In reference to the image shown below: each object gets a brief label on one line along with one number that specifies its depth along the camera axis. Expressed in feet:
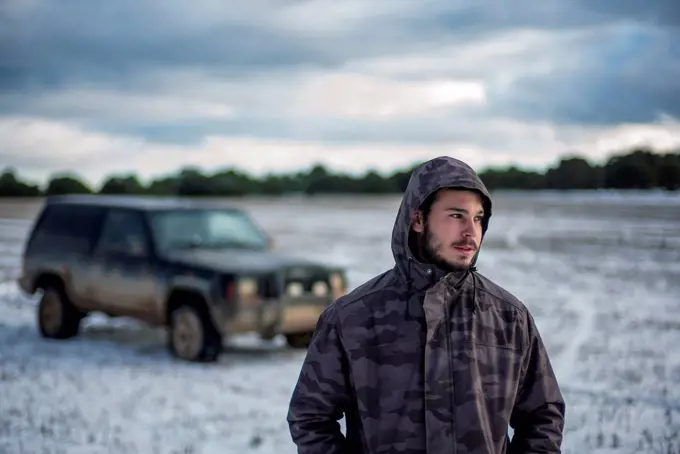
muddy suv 28.60
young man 8.21
